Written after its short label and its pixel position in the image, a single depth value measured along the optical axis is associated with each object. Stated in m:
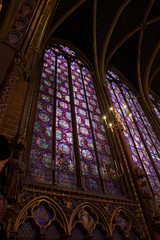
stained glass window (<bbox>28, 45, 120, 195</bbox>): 5.88
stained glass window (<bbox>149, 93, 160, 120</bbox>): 14.21
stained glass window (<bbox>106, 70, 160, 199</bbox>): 8.39
